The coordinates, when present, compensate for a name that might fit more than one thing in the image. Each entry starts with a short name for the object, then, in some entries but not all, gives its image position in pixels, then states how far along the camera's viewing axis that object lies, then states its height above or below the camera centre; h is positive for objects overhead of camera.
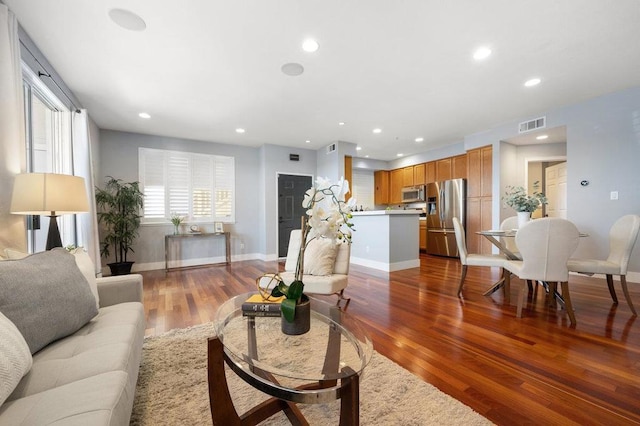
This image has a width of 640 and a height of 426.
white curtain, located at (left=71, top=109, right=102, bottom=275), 3.31 +0.60
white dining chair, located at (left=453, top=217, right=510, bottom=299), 2.95 -0.60
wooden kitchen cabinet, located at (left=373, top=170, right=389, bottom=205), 7.91 +0.71
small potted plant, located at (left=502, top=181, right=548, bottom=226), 2.99 +0.05
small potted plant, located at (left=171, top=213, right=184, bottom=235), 5.01 -0.17
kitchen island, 4.51 -0.56
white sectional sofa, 0.78 -0.60
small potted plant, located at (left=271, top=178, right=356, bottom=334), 1.16 -0.07
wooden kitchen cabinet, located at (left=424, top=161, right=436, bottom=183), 6.50 +0.95
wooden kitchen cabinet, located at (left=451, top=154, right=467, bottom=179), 5.80 +0.96
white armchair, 2.50 -0.67
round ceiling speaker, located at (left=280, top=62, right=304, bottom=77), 2.76 +1.55
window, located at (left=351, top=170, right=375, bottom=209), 7.78 +0.70
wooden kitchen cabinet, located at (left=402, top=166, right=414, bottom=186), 7.18 +0.94
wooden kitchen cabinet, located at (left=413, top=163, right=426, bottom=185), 6.81 +0.94
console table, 4.89 -0.54
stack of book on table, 1.36 -0.52
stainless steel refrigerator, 5.64 -0.08
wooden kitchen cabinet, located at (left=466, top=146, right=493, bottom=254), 5.10 +0.24
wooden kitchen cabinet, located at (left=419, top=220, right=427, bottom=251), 6.79 -0.73
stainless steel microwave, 6.82 +0.42
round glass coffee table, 0.92 -0.61
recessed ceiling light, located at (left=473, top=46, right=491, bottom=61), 2.51 +1.55
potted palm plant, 4.31 -0.09
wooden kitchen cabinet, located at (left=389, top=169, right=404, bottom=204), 7.53 +0.72
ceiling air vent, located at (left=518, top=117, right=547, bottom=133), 4.25 +1.39
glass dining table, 2.73 -0.55
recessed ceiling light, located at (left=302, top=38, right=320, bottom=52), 2.37 +1.55
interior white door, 5.64 +0.37
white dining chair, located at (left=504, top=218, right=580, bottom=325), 2.25 -0.37
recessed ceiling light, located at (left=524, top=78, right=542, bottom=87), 3.13 +1.54
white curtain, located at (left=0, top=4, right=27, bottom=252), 1.78 +0.65
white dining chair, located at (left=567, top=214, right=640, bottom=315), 2.52 -0.53
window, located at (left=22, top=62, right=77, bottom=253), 2.44 +0.84
